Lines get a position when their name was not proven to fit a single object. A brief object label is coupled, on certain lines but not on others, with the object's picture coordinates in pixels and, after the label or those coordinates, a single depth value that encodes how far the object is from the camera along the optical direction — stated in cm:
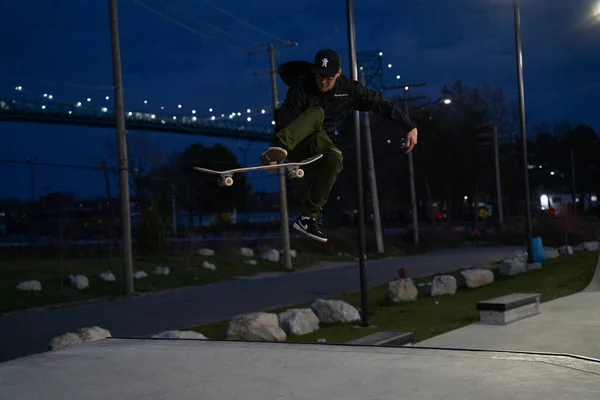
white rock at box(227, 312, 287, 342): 1253
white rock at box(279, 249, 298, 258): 3622
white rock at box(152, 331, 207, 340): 1159
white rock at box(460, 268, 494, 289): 2075
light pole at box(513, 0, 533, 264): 2434
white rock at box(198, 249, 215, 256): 3366
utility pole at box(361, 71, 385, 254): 4084
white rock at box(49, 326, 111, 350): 1162
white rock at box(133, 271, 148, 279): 2599
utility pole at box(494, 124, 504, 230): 5206
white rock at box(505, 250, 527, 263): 2511
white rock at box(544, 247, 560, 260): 2786
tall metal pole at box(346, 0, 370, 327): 1448
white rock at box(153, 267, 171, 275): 2728
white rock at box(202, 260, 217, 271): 2984
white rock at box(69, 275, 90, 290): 2316
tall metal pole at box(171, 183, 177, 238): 5467
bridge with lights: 3161
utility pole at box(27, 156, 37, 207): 5292
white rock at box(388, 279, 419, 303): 1836
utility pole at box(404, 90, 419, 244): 4525
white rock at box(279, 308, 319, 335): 1349
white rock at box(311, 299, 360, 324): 1507
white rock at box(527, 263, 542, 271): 2395
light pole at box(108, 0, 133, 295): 2284
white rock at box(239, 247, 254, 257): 3482
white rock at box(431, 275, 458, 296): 1936
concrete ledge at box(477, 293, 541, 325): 1254
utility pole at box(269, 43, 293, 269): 3173
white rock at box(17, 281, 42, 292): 2178
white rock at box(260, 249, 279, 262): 3416
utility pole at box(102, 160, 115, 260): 3437
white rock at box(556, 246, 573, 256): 3014
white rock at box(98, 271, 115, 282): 2483
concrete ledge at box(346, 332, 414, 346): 1045
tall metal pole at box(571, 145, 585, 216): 5872
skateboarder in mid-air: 609
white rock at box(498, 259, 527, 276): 2333
